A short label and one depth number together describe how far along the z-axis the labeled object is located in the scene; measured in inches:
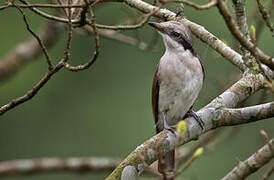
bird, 425.4
